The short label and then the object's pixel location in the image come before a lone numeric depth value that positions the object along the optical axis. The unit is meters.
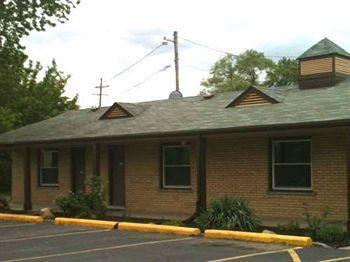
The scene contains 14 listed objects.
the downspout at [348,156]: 13.66
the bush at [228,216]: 14.58
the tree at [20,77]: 22.59
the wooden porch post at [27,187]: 21.62
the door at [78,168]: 23.30
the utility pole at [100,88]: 73.18
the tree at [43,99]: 35.59
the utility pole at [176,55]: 43.92
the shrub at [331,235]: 12.76
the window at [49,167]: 24.23
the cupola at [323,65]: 18.92
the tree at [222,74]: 68.38
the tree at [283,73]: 60.49
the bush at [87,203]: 18.72
